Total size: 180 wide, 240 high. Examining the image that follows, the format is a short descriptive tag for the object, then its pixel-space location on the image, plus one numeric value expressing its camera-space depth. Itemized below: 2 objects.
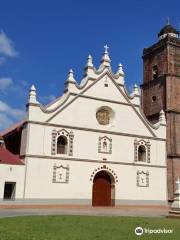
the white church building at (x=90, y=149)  21.06
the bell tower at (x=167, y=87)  27.63
